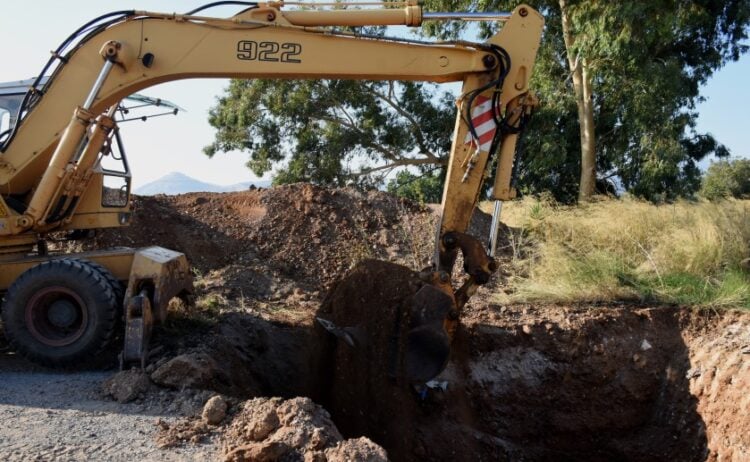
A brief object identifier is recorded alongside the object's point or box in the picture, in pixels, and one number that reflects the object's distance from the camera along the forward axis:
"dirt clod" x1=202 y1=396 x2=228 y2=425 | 4.53
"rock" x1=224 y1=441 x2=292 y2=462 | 3.88
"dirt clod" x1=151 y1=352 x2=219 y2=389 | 5.34
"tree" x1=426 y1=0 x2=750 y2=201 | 13.42
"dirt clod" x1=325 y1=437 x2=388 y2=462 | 3.75
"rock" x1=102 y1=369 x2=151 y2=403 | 5.13
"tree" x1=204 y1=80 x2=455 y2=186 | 18.59
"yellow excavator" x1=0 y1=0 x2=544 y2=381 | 5.86
